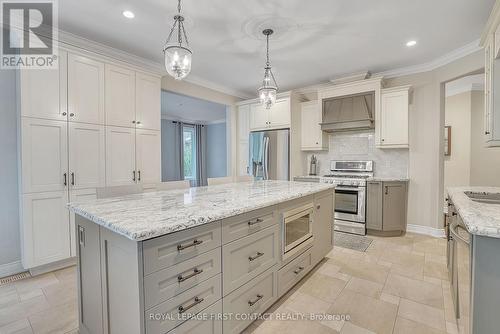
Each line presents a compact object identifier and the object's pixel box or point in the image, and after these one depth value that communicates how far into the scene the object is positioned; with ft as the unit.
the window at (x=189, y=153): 27.64
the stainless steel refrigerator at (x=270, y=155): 14.98
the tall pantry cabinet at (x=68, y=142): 7.83
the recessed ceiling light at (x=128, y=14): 7.77
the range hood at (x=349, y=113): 12.96
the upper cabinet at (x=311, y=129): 14.93
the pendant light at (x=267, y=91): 8.92
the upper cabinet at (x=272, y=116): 15.03
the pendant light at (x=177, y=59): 6.39
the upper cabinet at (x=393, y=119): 12.14
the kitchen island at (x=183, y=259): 3.58
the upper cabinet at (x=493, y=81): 6.15
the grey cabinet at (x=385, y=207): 11.94
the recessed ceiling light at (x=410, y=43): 9.96
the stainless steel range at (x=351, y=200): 12.41
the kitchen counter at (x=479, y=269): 3.68
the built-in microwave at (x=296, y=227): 6.49
